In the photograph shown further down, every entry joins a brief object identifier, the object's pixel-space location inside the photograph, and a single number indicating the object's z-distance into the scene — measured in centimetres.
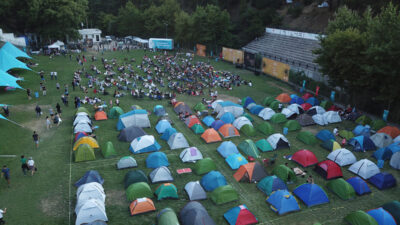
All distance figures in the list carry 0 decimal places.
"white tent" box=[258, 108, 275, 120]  2589
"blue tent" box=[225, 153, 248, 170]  1780
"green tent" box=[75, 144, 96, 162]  1818
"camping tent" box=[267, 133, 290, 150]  2044
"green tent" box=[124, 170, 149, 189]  1549
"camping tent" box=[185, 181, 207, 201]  1473
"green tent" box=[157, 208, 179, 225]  1234
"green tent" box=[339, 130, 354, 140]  2205
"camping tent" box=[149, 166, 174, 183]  1608
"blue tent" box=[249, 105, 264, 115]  2700
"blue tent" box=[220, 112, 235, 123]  2432
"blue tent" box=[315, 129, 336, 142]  2145
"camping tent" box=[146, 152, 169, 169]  1767
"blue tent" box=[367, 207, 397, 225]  1272
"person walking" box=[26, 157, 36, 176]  1639
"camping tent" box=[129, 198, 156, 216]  1365
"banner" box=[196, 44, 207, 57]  5706
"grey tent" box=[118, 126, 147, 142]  2103
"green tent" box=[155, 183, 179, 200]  1465
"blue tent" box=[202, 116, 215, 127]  2414
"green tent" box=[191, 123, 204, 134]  2270
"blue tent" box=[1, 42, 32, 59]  3857
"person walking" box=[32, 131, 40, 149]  1927
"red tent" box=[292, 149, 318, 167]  1827
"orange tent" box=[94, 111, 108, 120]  2473
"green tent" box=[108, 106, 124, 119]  2523
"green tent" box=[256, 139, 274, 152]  2009
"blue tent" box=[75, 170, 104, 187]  1540
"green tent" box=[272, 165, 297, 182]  1630
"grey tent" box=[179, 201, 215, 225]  1240
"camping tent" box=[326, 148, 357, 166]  1850
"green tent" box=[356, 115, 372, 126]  2458
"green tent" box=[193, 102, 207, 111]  2717
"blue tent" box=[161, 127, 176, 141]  2123
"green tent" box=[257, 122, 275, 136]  2288
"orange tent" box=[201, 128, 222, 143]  2131
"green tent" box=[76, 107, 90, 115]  2434
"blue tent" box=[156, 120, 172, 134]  2248
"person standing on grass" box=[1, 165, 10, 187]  1534
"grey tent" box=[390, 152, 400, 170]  1828
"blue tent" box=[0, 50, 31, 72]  3325
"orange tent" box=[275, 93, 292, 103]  3031
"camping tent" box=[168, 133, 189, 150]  2022
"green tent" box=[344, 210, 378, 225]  1262
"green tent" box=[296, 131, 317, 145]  2142
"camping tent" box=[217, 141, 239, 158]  1917
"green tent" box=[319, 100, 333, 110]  2794
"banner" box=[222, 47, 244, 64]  4864
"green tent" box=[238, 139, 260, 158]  1931
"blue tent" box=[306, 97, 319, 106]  2867
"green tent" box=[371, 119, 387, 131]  2354
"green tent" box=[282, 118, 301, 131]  2375
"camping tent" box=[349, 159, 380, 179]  1705
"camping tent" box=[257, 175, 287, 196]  1525
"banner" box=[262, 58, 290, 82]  3888
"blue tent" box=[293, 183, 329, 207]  1467
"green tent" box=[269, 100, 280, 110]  2808
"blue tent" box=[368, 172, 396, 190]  1617
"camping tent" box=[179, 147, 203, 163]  1844
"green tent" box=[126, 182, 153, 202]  1455
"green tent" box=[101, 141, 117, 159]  1877
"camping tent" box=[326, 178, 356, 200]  1518
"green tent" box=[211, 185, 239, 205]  1458
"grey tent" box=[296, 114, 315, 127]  2483
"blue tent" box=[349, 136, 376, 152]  2052
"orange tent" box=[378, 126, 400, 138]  2144
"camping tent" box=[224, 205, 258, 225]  1305
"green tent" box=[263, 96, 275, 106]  2933
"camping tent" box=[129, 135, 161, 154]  1941
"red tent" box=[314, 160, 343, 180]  1703
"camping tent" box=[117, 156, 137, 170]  1744
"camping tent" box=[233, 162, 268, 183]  1647
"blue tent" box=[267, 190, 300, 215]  1398
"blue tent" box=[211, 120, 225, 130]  2309
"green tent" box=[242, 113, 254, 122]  2505
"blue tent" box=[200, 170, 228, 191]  1544
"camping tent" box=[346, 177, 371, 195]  1555
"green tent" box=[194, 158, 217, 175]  1711
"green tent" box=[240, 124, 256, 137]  2258
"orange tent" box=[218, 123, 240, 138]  2214
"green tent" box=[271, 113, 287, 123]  2522
